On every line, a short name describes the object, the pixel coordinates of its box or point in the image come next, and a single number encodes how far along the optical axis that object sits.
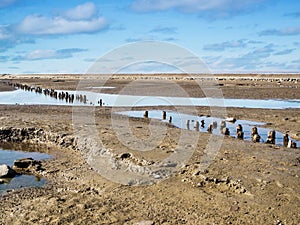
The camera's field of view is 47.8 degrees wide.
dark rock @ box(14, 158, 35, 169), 13.76
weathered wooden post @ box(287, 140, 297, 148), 15.76
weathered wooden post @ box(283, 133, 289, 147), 16.80
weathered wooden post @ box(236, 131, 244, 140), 18.01
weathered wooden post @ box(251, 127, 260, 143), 16.97
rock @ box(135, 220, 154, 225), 8.21
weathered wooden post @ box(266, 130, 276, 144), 16.70
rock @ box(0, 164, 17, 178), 12.37
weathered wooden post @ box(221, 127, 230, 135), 18.88
